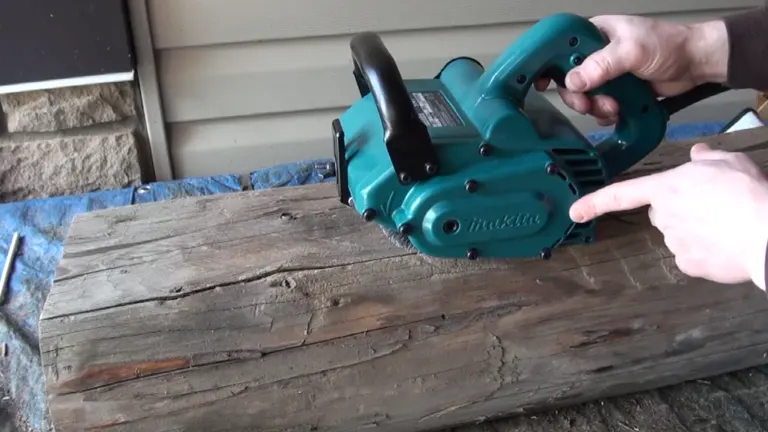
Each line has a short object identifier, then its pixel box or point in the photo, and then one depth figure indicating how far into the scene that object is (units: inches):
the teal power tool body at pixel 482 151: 43.6
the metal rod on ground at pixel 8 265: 71.3
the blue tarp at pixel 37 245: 61.1
